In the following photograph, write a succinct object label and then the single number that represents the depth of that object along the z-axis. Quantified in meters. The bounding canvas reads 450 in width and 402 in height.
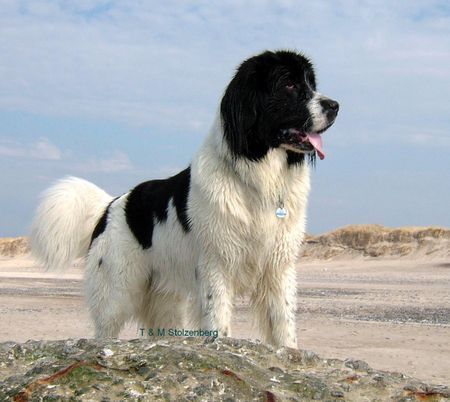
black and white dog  4.94
